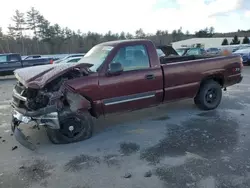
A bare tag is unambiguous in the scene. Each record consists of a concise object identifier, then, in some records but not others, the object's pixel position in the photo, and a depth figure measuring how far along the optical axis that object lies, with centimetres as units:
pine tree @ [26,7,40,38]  5159
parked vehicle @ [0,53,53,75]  1737
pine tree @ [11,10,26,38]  5019
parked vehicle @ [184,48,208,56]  1827
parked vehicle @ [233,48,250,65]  1847
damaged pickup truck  416
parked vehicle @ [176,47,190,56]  1925
